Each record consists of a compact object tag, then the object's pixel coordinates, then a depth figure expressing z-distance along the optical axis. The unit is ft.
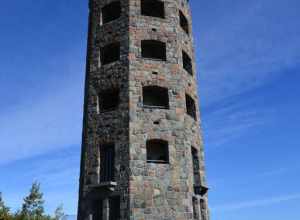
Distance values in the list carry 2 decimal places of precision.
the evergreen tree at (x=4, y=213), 85.48
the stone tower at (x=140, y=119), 65.10
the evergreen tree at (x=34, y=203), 106.98
